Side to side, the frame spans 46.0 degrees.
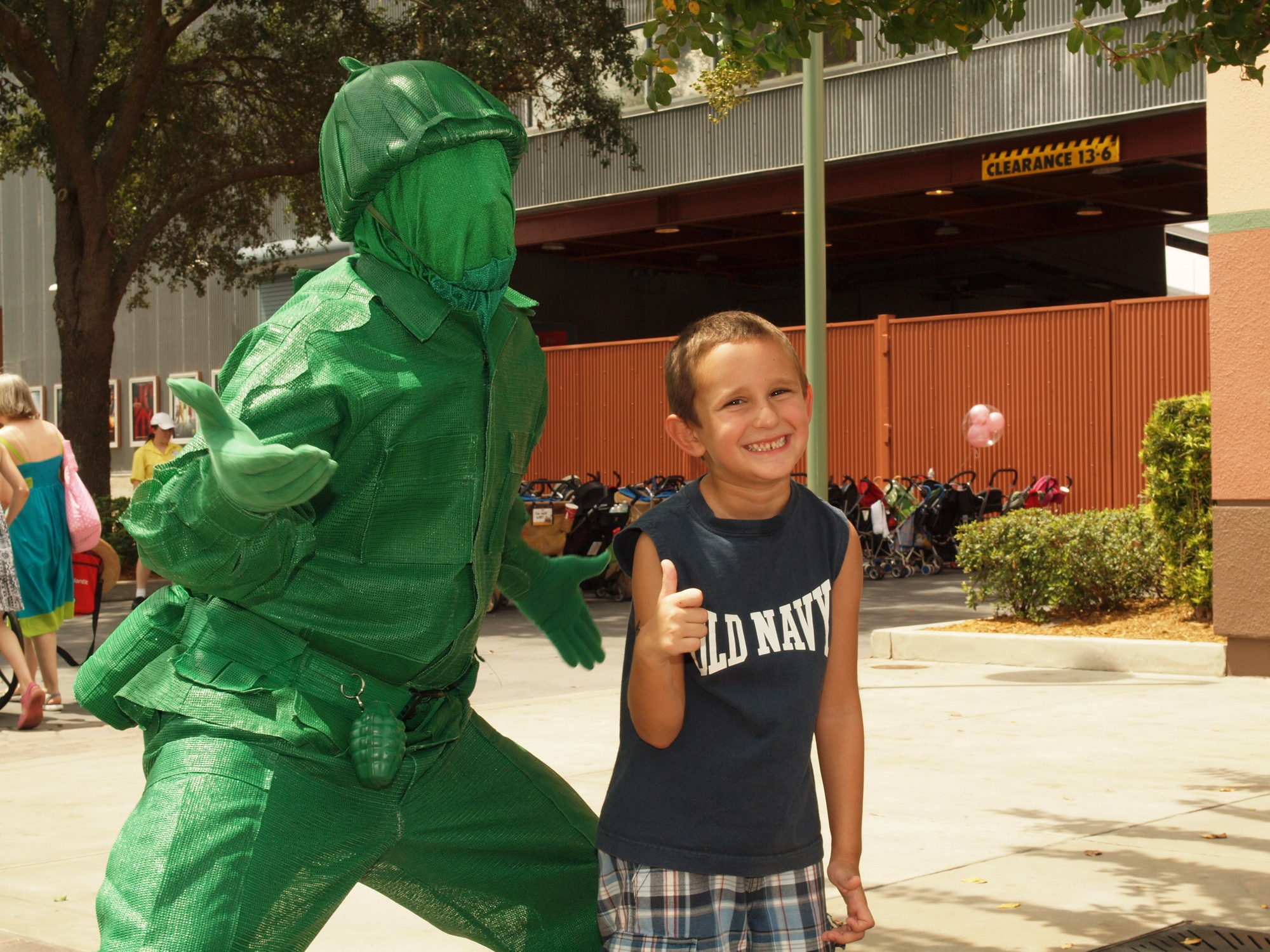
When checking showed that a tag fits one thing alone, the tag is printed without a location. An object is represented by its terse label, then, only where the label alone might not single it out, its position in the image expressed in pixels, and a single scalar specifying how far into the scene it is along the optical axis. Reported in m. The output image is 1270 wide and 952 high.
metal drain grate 4.12
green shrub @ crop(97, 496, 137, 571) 17.06
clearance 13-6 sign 19.50
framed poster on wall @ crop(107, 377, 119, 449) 33.87
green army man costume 2.28
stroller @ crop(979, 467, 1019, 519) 17.47
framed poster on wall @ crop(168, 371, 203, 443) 30.60
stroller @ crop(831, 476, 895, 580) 16.95
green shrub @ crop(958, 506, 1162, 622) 10.58
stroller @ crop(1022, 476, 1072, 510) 16.80
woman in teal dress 8.50
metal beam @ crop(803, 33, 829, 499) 7.97
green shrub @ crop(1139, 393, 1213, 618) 9.83
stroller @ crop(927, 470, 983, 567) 17.45
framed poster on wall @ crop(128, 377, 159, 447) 32.72
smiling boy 2.41
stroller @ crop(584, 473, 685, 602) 15.20
